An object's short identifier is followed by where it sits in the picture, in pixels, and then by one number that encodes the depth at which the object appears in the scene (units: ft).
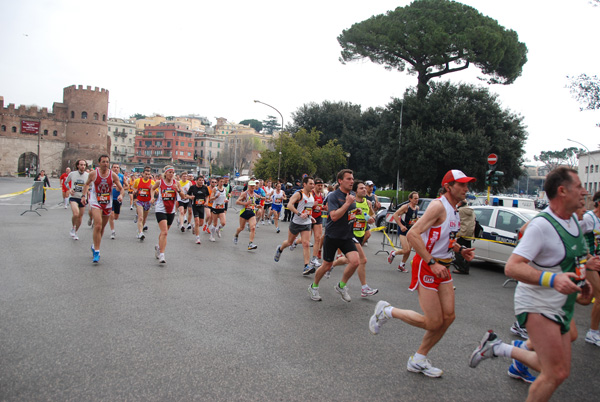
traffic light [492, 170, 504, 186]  55.99
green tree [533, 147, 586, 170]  320.21
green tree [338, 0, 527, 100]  106.52
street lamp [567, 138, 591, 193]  230.19
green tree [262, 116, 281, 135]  510.17
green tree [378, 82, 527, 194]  106.63
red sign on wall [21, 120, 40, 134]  300.40
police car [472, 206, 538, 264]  34.53
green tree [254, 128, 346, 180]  139.44
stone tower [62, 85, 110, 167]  305.73
